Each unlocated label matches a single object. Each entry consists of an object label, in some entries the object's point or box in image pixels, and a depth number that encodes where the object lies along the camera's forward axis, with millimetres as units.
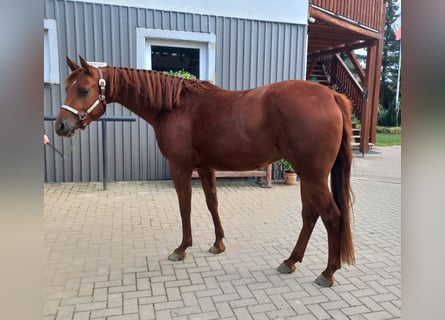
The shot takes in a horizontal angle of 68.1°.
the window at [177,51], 5562
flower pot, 6039
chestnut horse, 2363
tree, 22766
